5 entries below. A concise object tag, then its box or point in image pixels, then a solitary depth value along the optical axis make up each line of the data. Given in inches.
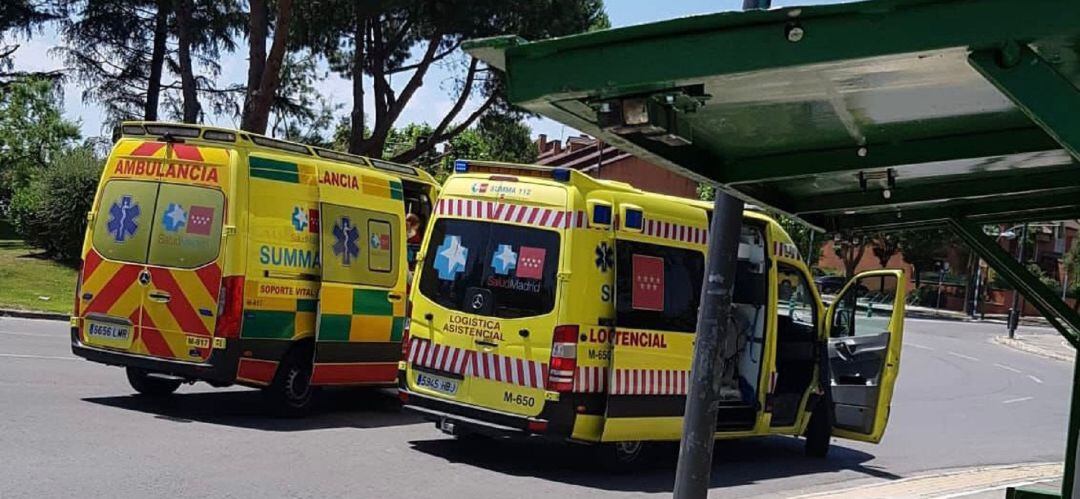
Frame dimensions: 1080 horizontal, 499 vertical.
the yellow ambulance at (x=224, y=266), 385.7
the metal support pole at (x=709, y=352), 197.6
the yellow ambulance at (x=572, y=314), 352.2
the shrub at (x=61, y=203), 1053.8
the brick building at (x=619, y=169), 2450.5
